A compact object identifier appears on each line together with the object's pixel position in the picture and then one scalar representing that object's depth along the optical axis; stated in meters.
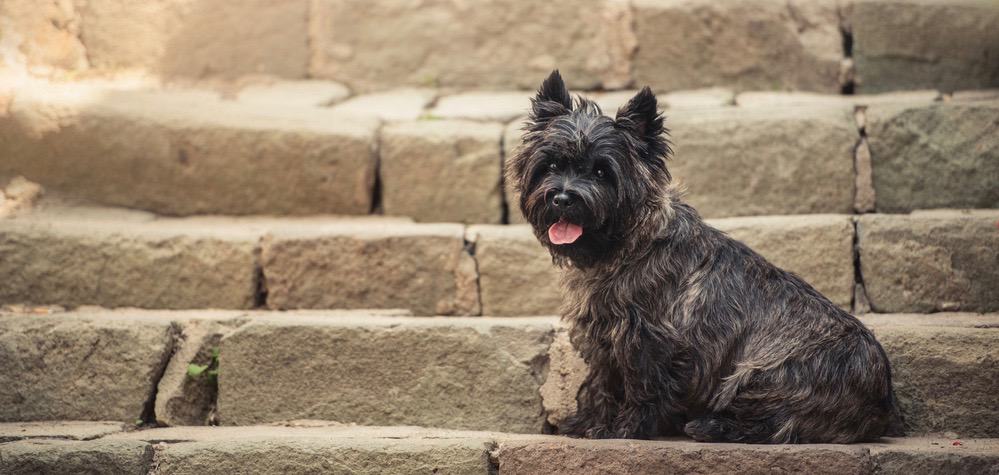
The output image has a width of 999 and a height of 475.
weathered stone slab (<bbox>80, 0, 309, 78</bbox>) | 7.14
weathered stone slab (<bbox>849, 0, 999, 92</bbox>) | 6.56
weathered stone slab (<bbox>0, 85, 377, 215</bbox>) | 5.98
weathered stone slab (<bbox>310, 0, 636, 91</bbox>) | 7.21
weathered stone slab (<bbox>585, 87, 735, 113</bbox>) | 6.41
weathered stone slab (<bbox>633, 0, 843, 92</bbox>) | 6.84
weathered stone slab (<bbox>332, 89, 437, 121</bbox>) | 6.48
